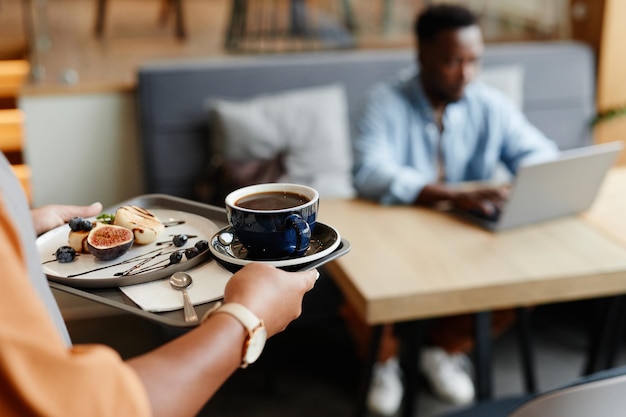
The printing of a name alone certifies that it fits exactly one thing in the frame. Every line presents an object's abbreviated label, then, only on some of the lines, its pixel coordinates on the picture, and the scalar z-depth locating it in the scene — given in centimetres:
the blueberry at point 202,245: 84
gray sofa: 275
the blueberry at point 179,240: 88
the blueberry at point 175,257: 83
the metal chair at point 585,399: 83
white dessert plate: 80
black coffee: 82
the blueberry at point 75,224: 87
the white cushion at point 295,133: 270
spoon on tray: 74
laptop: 170
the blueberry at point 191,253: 83
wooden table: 148
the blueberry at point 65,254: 84
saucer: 79
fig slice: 84
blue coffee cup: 78
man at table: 219
